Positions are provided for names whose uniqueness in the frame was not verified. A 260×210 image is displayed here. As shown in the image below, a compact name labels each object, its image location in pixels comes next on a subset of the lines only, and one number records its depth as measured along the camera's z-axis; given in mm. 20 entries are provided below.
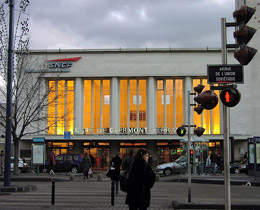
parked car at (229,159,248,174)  36156
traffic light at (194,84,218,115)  8500
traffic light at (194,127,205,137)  19497
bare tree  22188
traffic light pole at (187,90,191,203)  14039
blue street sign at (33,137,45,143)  32869
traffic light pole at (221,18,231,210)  7470
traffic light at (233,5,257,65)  6863
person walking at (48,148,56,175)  34156
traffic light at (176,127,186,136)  16762
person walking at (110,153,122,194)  17812
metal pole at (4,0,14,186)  18359
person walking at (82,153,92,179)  28688
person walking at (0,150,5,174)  31116
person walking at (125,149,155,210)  7938
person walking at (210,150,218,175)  33531
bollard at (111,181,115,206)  13566
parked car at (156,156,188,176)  34812
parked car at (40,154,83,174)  37375
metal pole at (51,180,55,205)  13703
